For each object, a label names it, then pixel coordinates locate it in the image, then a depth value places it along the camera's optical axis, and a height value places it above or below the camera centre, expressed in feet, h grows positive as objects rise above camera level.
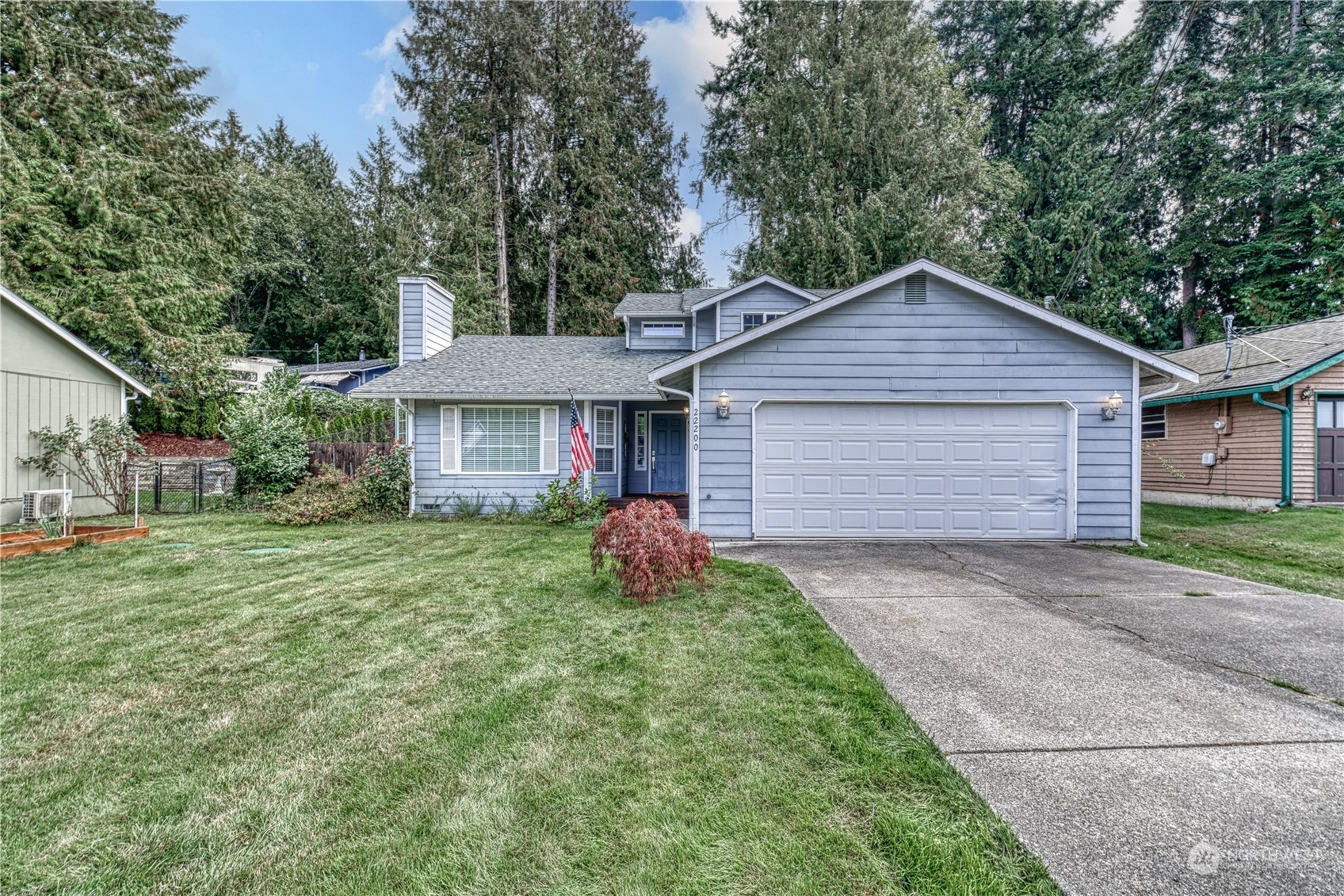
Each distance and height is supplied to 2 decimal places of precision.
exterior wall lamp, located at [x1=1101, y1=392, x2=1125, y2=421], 25.84 +1.54
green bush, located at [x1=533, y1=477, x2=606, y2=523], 34.01 -3.97
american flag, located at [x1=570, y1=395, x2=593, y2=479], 30.55 -0.55
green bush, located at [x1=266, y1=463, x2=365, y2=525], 32.14 -3.65
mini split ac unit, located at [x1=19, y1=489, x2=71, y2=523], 24.61 -3.13
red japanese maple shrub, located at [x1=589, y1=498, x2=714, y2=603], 16.52 -3.33
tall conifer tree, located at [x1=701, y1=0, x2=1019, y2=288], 55.31 +29.39
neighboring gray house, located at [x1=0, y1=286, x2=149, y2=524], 29.32 +3.02
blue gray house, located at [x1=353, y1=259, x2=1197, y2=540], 26.27 +0.94
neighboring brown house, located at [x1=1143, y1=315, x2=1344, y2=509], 34.71 +0.95
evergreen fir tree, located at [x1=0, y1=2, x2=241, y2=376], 44.83 +22.54
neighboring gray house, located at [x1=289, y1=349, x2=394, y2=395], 79.46 +9.48
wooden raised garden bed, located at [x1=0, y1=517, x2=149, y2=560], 22.71 -4.24
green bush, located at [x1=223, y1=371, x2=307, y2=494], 37.11 -0.56
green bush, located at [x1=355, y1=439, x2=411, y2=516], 35.58 -2.67
